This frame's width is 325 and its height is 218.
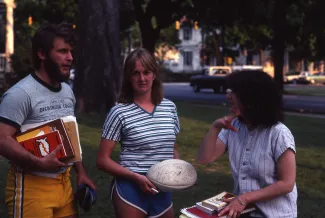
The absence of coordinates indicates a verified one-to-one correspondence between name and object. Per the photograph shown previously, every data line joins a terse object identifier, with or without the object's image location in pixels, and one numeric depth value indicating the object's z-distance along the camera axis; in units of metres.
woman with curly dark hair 3.39
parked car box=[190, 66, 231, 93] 39.75
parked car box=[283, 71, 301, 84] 60.94
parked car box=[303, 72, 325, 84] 60.47
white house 87.88
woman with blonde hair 4.04
